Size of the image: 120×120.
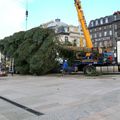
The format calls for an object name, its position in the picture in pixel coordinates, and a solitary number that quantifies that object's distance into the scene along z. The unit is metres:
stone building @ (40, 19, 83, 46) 36.48
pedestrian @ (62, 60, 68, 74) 12.31
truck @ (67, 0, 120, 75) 11.54
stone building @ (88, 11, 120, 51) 41.58
